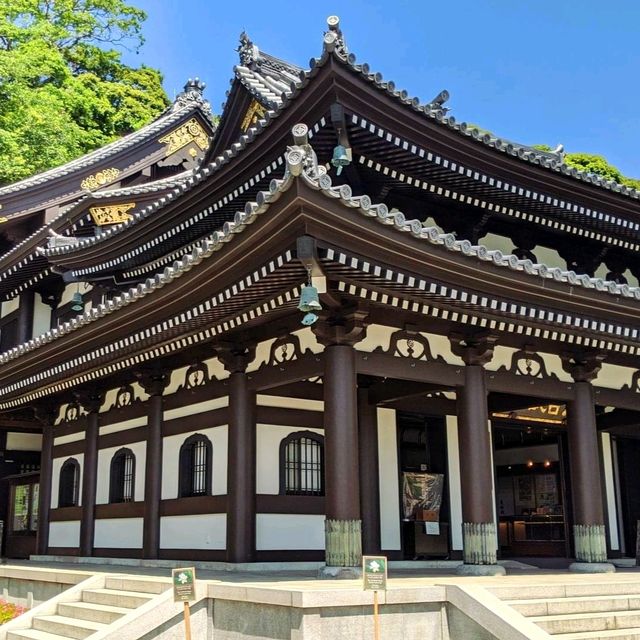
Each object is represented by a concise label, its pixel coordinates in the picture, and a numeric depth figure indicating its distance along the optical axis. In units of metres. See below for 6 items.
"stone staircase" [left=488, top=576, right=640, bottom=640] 8.60
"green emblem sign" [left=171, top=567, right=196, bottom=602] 7.91
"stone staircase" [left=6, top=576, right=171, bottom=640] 10.12
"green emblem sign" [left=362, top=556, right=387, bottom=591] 7.62
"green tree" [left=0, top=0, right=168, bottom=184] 30.27
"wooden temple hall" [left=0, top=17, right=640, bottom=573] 9.54
